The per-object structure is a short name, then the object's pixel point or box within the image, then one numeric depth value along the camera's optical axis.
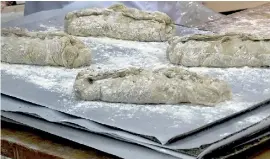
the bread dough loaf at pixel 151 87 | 1.46
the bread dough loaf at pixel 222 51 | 1.77
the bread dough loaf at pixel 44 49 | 1.81
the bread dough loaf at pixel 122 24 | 2.10
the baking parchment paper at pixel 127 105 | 1.31
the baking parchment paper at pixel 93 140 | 1.19
